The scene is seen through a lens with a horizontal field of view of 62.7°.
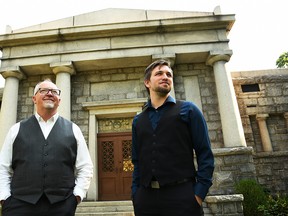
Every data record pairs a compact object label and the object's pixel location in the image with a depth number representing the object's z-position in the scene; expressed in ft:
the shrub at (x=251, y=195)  17.39
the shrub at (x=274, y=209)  16.89
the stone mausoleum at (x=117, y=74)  24.81
